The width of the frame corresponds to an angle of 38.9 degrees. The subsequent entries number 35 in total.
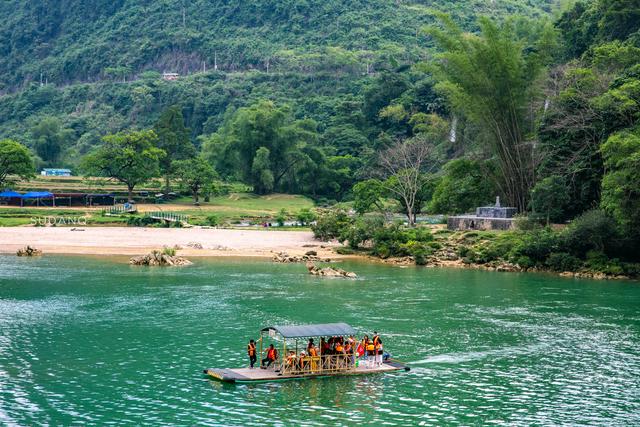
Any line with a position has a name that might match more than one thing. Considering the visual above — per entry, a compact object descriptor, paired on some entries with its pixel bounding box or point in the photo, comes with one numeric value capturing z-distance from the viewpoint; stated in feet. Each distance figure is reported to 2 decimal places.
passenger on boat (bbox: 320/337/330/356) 129.80
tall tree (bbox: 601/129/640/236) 225.37
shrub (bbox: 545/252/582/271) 245.04
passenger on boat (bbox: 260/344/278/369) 128.36
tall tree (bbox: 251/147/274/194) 445.37
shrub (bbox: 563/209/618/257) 240.12
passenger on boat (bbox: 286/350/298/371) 126.93
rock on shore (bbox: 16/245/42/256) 269.85
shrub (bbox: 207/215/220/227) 357.82
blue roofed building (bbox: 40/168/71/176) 515.71
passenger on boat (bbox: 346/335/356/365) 130.41
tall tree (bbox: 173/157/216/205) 414.00
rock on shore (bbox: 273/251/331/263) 265.95
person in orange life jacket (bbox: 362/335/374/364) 133.79
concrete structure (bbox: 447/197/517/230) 287.28
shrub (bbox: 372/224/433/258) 271.90
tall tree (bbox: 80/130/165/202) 410.52
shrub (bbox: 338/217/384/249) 282.36
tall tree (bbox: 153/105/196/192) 464.24
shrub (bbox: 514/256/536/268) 250.16
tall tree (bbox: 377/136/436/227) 334.44
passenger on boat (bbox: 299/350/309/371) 127.56
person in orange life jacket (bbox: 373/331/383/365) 132.49
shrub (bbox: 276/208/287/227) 361.30
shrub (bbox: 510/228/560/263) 249.55
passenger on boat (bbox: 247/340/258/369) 128.47
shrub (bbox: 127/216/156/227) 347.73
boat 124.77
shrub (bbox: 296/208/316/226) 364.58
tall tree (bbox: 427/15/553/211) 285.02
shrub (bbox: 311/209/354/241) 306.35
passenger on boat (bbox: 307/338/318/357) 128.77
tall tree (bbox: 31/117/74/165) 590.14
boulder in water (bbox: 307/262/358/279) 230.48
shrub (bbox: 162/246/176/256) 259.15
